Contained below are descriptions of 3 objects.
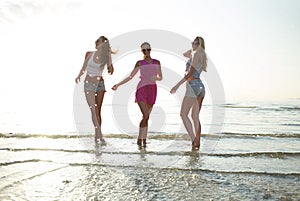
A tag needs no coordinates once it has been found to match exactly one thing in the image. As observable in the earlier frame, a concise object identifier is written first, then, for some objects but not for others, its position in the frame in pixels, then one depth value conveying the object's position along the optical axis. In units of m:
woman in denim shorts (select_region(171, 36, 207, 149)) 6.73
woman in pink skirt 7.30
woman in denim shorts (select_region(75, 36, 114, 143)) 7.76
